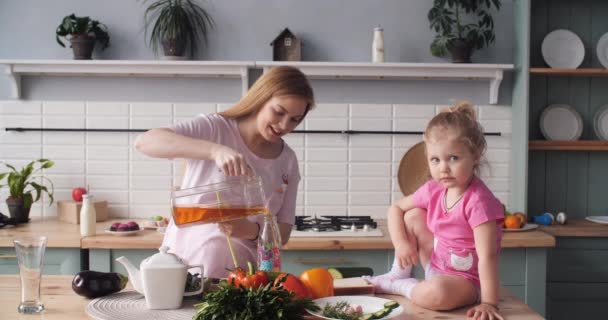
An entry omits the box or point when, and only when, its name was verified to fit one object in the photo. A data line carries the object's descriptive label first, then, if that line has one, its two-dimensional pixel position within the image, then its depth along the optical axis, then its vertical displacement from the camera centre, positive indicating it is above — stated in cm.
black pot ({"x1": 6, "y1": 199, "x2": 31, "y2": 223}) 336 -38
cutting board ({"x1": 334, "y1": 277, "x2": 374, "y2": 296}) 175 -41
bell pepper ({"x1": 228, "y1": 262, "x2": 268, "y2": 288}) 145 -32
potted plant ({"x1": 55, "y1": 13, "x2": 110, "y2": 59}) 340 +58
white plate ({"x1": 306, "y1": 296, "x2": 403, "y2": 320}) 153 -41
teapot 154 -34
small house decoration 349 +52
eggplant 166 -38
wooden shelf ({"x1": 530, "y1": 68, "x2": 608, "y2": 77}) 338 +38
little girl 169 -25
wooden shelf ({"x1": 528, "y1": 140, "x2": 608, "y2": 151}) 347 -1
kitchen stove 309 -44
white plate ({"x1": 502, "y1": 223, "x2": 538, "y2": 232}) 318 -44
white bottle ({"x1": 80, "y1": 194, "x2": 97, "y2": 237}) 301 -38
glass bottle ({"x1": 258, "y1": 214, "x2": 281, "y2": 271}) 169 -28
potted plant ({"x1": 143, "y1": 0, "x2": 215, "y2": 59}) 345 +64
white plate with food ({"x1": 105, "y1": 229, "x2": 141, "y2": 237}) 303 -45
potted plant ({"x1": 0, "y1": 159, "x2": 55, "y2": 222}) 336 -29
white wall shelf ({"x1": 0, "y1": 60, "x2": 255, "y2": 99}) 339 +39
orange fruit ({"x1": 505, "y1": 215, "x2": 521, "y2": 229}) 319 -41
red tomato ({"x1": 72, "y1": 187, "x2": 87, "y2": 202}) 345 -30
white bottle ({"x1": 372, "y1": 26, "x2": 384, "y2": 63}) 344 +52
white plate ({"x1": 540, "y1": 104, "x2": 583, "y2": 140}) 360 +11
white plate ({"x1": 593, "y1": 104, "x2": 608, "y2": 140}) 361 +12
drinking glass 154 -32
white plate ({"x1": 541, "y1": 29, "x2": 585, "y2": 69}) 356 +53
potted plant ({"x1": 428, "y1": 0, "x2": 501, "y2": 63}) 342 +61
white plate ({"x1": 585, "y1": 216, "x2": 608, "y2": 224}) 344 -42
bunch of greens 133 -35
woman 195 -3
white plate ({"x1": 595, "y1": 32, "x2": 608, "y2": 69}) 358 +53
